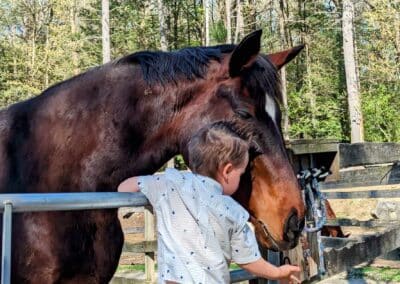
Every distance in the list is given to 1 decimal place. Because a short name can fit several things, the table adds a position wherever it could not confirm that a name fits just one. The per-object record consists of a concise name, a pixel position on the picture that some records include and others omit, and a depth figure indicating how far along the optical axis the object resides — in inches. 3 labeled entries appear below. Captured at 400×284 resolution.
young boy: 59.7
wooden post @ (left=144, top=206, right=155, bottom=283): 205.2
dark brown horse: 69.6
